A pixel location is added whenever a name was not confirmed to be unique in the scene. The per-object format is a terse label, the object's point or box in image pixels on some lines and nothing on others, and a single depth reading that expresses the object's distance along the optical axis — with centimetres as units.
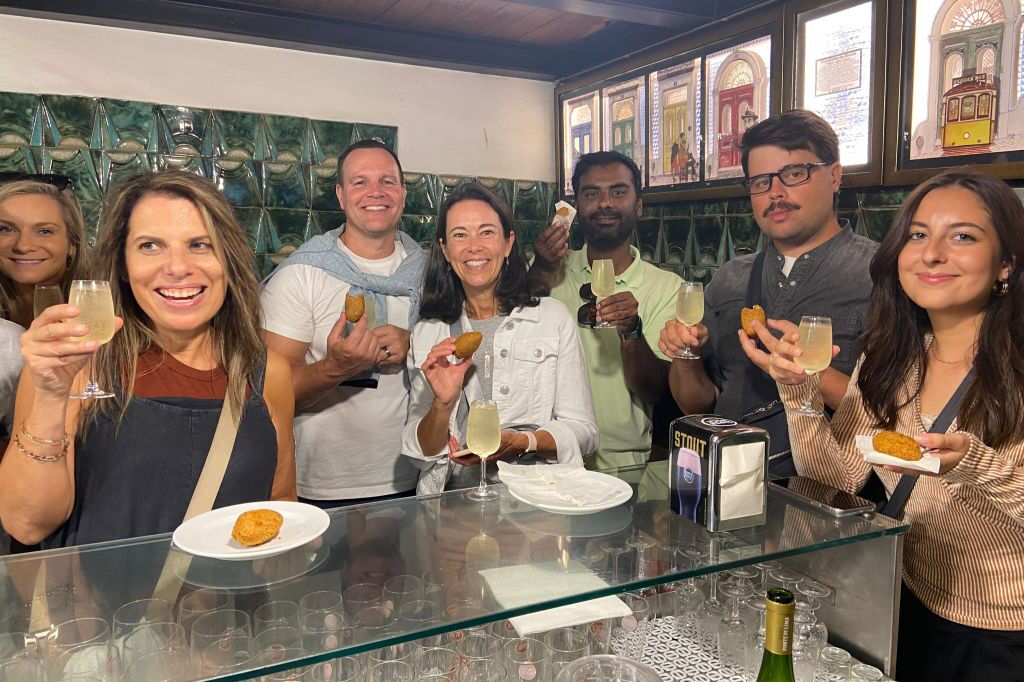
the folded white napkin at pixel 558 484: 150
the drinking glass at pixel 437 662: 121
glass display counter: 102
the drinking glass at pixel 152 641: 100
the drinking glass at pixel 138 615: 104
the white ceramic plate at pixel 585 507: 146
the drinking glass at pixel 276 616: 105
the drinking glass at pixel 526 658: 123
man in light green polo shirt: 311
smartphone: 147
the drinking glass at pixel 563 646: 126
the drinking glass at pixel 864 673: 135
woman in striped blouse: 171
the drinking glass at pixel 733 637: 135
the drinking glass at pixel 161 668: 94
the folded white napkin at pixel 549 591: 115
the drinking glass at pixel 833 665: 135
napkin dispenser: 137
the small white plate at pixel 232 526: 121
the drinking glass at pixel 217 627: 101
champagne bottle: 108
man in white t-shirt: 284
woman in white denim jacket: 243
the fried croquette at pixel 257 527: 124
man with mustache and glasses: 239
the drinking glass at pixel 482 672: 121
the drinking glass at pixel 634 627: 135
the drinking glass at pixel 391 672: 117
